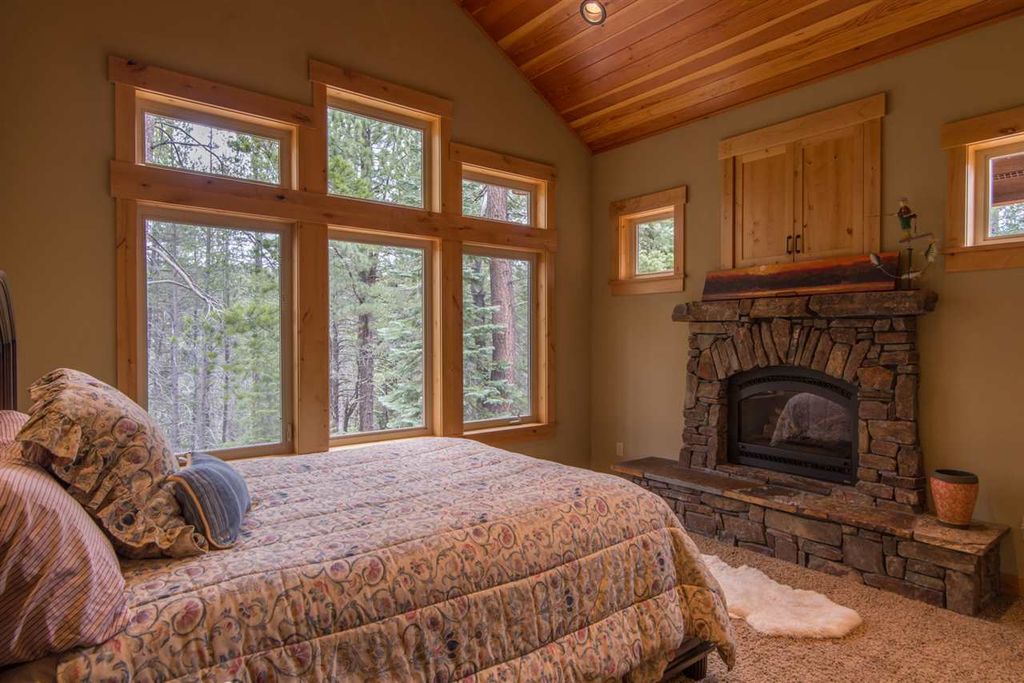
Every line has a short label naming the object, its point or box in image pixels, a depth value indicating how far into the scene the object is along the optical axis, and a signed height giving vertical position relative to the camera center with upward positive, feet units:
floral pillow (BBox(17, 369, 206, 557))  4.29 -1.05
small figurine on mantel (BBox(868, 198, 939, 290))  10.29 +1.51
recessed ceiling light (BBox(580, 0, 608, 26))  10.92 +6.20
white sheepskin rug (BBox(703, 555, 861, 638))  8.22 -4.29
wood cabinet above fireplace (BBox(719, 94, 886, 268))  11.26 +3.09
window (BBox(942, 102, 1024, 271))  9.66 +2.44
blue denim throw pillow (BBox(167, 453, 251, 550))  4.87 -1.52
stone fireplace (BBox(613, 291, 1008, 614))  9.33 -2.48
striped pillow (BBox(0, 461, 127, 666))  3.41 -1.57
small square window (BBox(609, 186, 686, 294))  14.51 +2.42
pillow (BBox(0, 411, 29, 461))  4.37 -0.93
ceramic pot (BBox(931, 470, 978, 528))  9.22 -2.69
